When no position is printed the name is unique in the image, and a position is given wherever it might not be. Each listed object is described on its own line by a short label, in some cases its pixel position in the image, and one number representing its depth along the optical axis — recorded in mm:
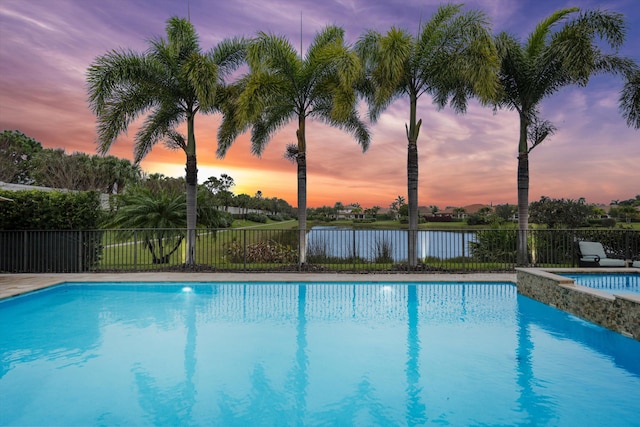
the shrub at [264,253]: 13477
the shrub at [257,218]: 62625
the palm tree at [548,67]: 11531
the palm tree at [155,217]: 12922
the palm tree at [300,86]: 11250
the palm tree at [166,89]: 10969
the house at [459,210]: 53106
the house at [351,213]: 66112
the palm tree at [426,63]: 10922
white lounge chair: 11078
